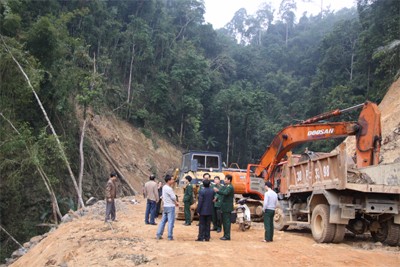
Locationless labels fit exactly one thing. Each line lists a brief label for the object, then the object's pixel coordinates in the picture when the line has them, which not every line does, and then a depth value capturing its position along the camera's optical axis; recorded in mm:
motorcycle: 12023
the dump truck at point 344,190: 9273
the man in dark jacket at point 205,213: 9609
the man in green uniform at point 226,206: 10016
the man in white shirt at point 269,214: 9797
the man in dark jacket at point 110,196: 12492
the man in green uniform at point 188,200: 12547
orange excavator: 10891
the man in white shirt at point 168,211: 9633
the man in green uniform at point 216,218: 11406
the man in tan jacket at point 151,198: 12398
